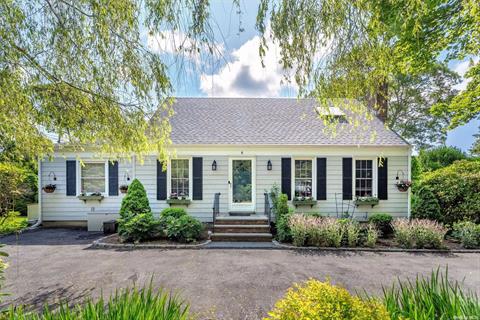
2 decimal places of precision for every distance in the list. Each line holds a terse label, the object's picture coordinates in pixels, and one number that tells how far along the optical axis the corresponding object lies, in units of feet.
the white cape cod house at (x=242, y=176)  30.07
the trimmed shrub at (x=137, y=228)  23.88
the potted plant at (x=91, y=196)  30.19
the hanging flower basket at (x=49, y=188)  29.68
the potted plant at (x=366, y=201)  29.53
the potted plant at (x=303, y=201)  29.63
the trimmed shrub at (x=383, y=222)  27.09
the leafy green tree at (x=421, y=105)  60.49
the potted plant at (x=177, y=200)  29.60
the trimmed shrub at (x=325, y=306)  6.17
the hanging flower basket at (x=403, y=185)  29.07
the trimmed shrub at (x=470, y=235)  22.71
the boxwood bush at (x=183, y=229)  23.95
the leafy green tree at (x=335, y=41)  7.45
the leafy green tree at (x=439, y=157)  40.55
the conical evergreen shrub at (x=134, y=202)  25.73
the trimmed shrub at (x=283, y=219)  24.31
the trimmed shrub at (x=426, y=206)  26.84
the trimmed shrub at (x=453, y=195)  26.55
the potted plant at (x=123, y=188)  29.84
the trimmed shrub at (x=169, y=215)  25.21
